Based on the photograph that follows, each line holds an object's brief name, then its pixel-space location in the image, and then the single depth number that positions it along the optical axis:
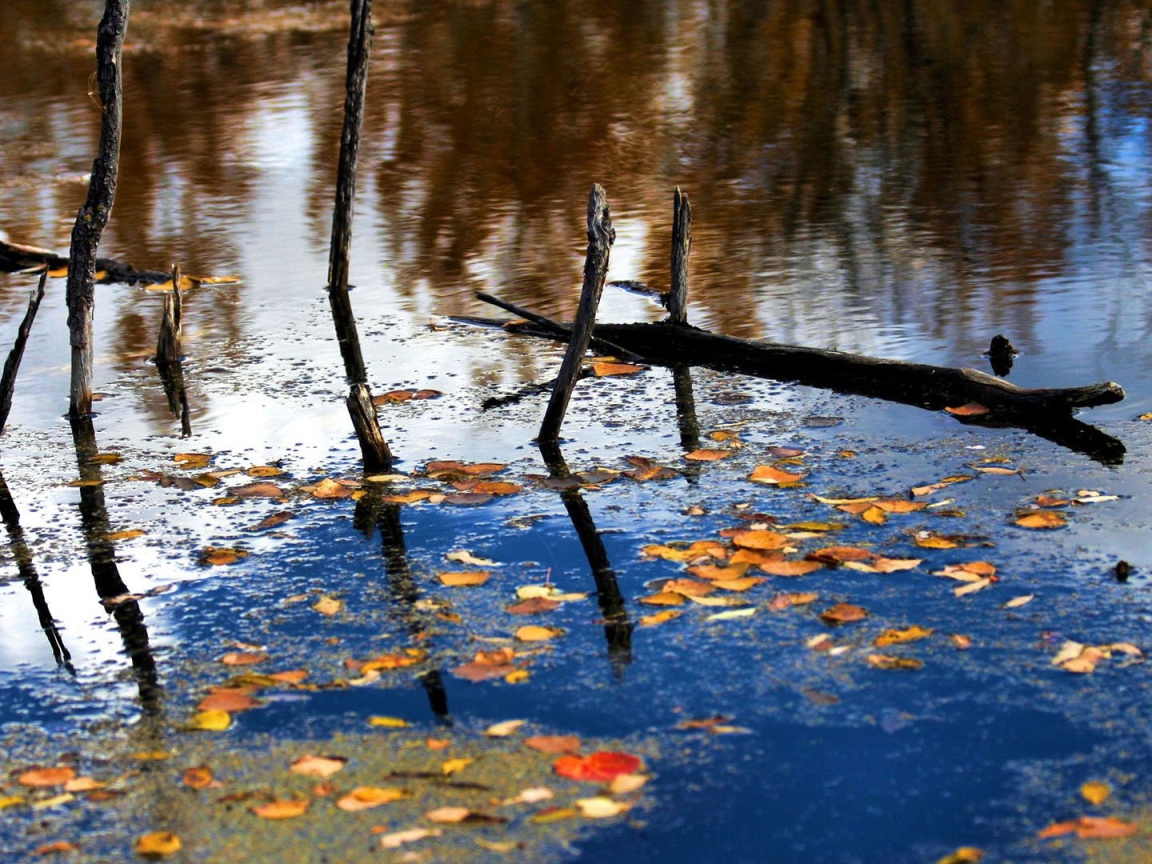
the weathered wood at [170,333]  19.30
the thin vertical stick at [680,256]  17.78
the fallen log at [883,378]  14.17
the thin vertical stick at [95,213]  16.39
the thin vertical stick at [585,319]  14.77
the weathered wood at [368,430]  14.27
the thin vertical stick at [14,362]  15.76
